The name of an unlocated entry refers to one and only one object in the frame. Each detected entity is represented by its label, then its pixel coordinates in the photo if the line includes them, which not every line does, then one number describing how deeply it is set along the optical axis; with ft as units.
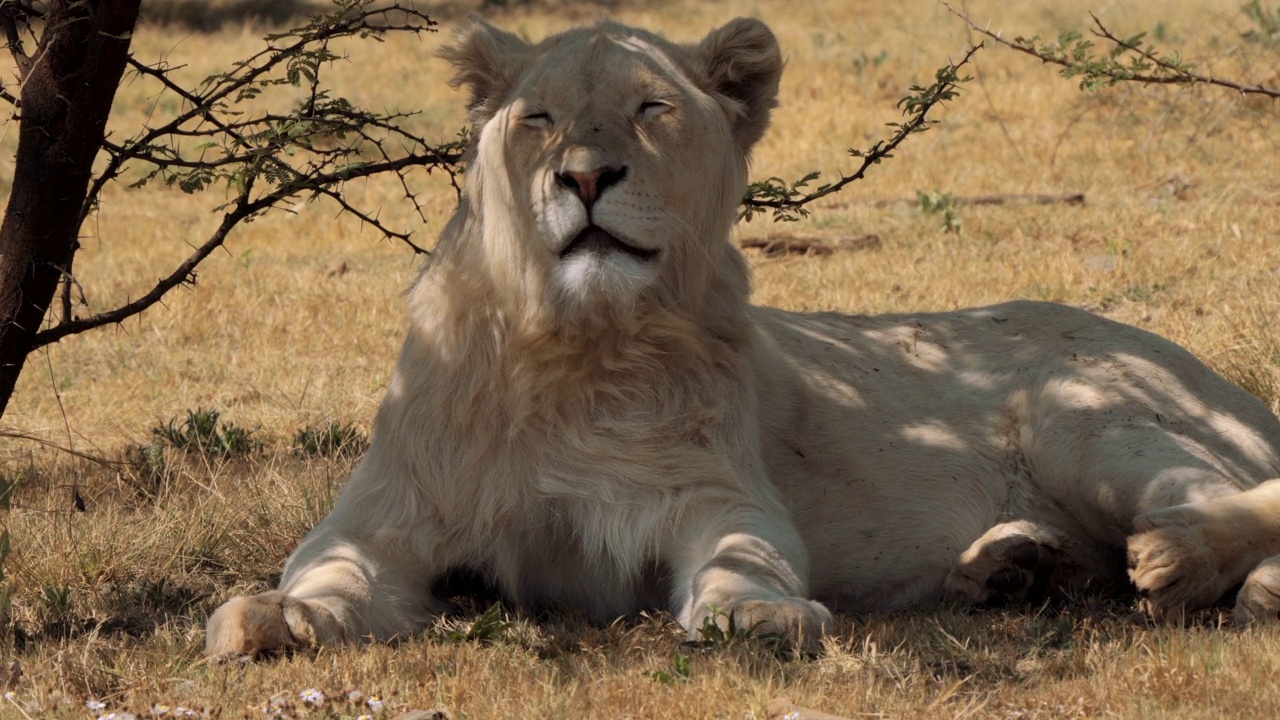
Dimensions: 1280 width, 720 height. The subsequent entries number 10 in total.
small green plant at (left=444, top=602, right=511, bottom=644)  25.70
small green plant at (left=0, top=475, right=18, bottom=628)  25.02
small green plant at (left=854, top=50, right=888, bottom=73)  109.50
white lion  25.85
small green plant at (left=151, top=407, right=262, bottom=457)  41.73
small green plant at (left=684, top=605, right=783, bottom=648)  23.27
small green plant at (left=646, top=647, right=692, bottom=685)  22.18
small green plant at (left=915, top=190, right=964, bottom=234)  71.41
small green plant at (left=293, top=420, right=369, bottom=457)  40.96
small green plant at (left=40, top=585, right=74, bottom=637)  27.53
